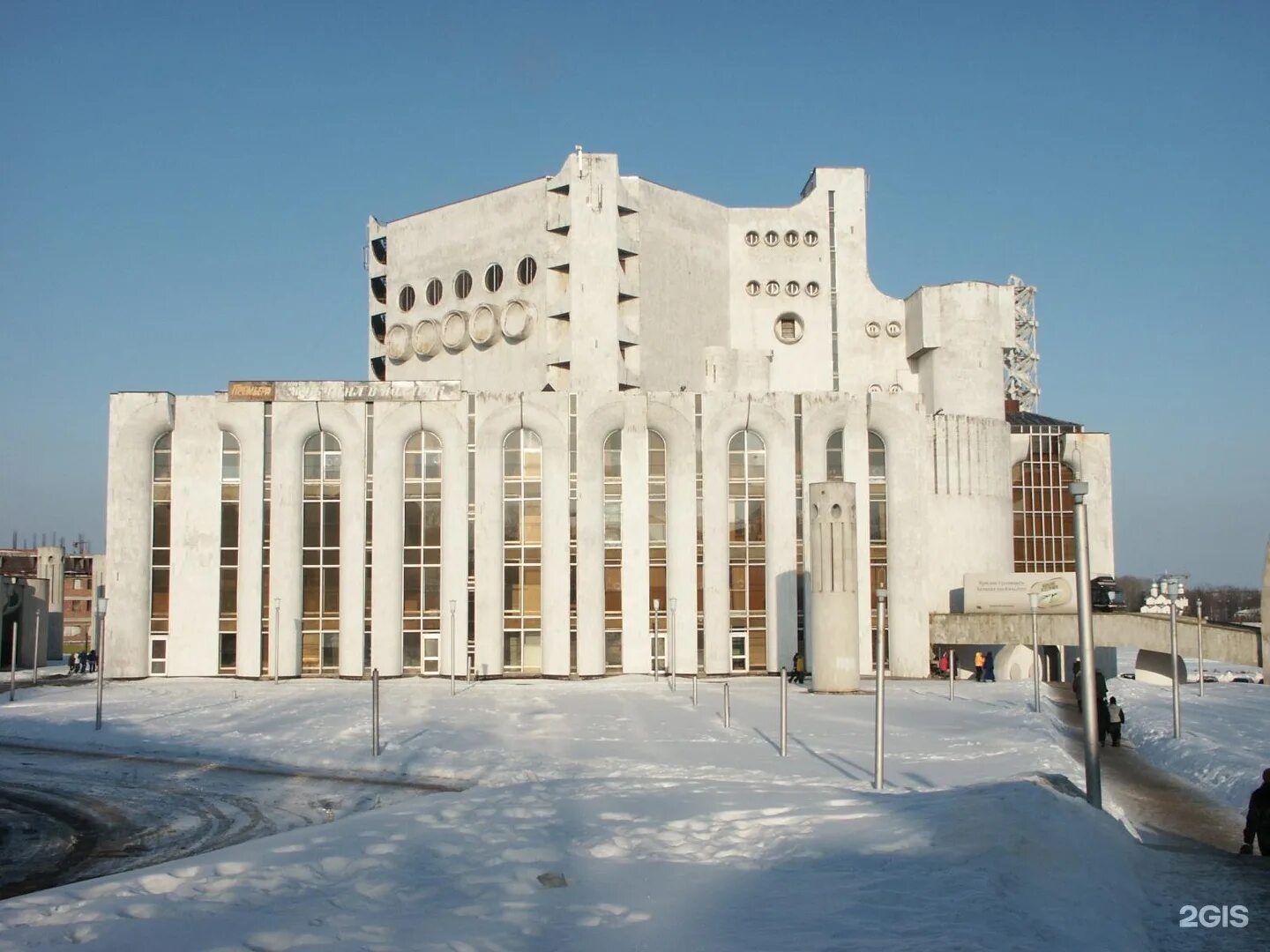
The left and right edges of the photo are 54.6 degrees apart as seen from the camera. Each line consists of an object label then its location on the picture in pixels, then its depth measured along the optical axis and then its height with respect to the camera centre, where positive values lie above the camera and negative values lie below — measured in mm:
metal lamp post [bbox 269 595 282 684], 55438 -2227
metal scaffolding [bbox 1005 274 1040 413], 109000 +18496
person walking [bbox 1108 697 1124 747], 32250 -4159
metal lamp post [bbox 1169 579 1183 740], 31914 -2266
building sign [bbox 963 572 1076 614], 59688 -1387
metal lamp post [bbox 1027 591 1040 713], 39334 -3828
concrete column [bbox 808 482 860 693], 46344 -916
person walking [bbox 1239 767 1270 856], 16141 -3388
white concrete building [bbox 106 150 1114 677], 56062 +2080
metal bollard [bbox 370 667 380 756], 29422 -3527
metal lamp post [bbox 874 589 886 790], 21906 -2935
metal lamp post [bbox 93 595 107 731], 34531 -1815
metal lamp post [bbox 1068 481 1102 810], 18062 -1383
